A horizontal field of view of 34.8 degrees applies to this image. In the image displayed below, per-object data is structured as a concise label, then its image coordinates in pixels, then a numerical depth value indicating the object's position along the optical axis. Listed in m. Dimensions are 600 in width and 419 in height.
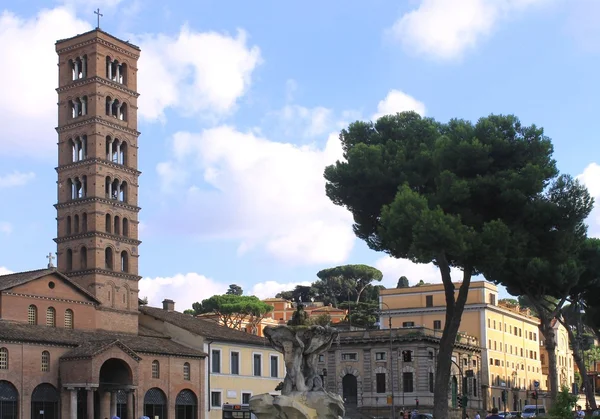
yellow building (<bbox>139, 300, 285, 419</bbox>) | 65.44
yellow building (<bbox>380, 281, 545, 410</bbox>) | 90.62
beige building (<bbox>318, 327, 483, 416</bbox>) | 79.00
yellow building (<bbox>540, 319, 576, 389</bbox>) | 113.75
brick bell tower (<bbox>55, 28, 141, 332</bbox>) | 64.12
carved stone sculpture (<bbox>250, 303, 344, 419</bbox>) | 28.03
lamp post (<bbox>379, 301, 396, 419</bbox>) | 79.41
